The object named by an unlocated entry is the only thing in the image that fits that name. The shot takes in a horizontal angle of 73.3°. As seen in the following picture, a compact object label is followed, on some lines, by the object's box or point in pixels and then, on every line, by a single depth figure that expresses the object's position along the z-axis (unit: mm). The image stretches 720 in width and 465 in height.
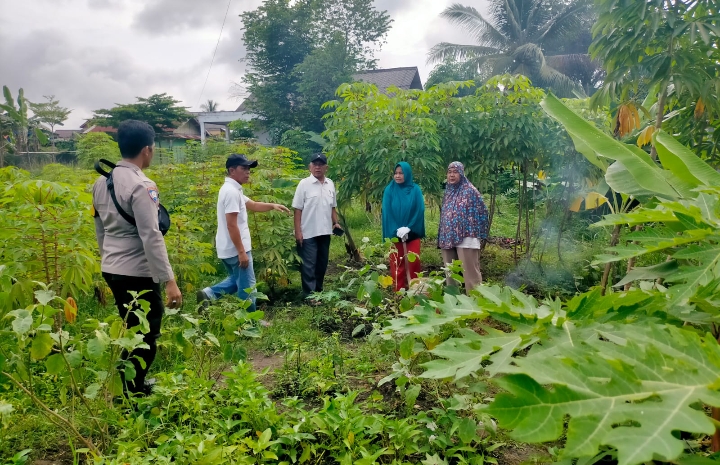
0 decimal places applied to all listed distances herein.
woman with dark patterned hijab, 4652
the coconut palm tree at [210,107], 40406
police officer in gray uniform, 2500
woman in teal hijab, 4918
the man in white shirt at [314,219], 5129
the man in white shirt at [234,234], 4031
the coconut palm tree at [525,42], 21172
